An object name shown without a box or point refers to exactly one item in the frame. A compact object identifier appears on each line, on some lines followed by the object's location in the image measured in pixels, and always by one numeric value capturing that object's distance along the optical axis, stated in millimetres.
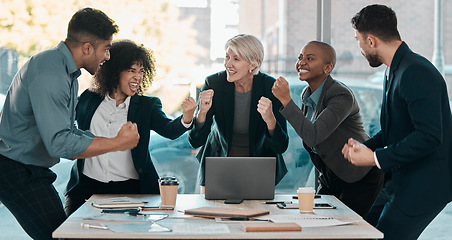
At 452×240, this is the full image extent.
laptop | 2783
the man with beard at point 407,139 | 2516
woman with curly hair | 3193
